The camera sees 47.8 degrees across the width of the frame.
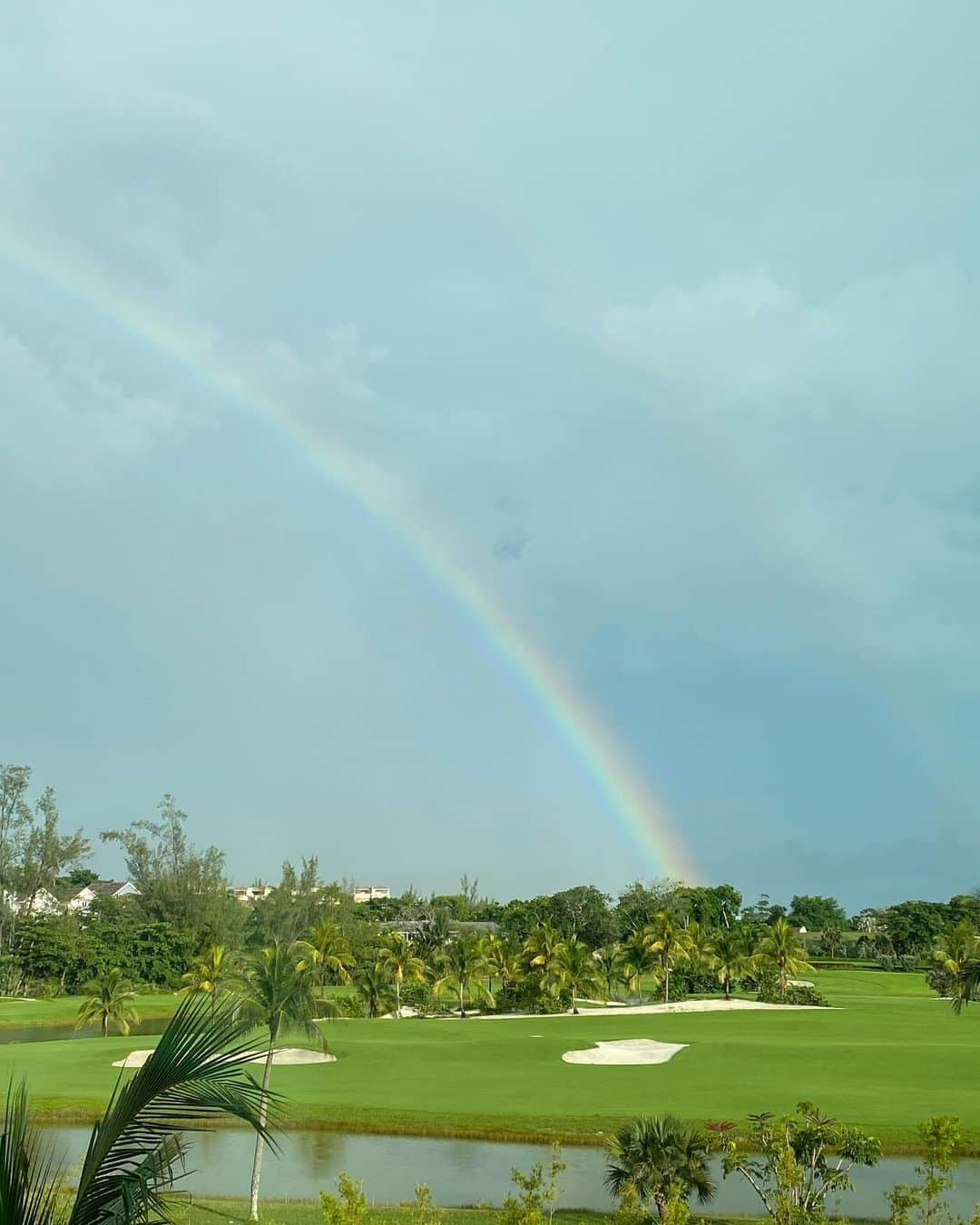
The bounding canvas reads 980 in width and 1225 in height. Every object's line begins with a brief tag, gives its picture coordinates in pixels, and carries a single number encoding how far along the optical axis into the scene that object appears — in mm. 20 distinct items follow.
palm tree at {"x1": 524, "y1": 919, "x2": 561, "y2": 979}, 76562
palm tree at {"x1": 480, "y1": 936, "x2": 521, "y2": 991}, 79062
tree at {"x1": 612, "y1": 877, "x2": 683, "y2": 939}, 131500
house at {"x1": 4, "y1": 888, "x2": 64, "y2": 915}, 110338
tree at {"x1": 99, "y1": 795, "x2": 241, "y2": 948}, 114125
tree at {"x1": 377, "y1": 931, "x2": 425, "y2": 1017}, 80062
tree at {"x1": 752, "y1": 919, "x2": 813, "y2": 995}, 84500
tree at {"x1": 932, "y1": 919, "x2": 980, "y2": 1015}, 74812
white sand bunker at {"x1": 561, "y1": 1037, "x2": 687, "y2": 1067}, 45344
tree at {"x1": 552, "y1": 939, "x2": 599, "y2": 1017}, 74188
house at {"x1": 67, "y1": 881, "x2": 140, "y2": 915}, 156375
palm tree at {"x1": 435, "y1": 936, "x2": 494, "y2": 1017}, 74750
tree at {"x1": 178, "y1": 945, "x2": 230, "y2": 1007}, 70375
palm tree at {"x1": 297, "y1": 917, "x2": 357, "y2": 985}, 81500
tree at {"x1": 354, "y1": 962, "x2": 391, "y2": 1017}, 75125
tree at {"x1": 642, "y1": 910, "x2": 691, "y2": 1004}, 81750
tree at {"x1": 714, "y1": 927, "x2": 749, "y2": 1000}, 84188
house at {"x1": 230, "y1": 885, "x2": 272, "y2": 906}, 135550
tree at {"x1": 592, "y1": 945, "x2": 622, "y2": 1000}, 83500
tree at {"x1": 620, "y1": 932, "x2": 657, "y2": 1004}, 81312
